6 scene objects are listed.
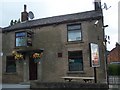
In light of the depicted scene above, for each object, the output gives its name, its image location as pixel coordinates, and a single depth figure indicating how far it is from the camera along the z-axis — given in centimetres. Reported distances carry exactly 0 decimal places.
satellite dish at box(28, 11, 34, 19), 1203
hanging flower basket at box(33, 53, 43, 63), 975
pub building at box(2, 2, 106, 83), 914
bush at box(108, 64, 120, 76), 1442
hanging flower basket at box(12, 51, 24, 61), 1019
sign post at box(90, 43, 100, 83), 675
